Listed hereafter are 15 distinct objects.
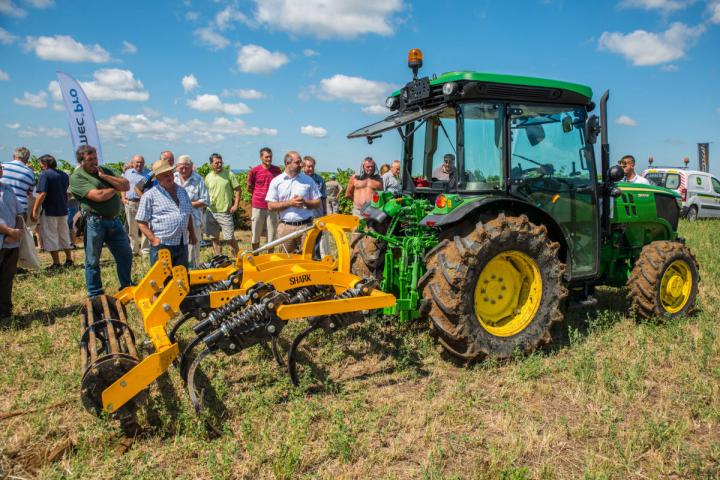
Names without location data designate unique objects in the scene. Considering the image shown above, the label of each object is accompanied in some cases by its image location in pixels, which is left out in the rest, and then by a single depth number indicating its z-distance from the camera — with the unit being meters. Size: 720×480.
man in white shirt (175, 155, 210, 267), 7.45
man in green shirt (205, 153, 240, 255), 8.51
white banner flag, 9.86
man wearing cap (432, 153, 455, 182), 4.60
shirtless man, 8.09
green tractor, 3.98
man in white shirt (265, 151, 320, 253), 6.80
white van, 15.52
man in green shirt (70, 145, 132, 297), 5.37
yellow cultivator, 2.95
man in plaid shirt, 5.19
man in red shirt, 8.20
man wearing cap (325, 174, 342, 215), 13.66
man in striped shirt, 7.41
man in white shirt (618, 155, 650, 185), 8.55
